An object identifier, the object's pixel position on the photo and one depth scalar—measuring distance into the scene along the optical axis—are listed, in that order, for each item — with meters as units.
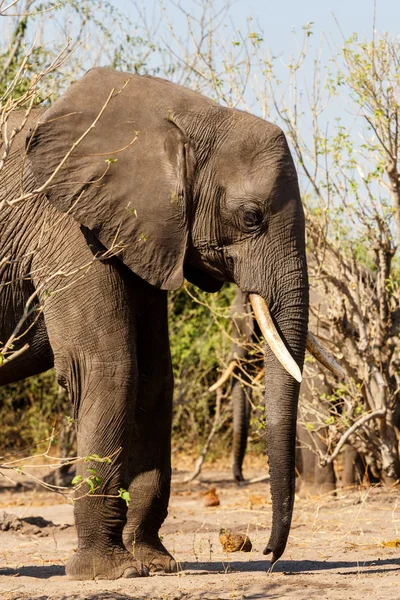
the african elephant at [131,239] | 12.45
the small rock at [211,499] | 22.31
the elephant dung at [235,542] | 15.30
